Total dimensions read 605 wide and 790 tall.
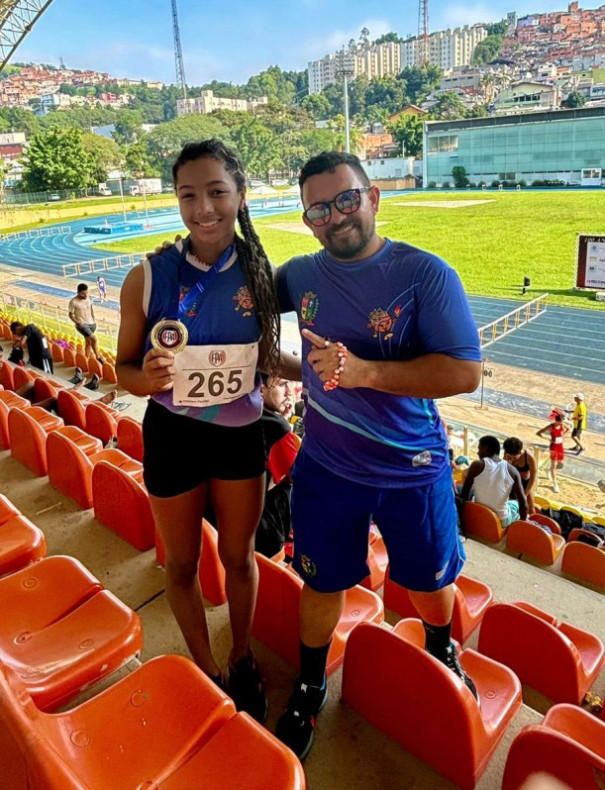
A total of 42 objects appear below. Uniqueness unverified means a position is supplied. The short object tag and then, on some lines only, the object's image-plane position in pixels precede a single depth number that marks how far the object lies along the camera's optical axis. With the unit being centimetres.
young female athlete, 102
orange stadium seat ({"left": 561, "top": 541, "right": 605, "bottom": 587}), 232
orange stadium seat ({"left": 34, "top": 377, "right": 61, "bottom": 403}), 348
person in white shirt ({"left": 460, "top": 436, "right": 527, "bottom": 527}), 282
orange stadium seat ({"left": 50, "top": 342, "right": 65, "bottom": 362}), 638
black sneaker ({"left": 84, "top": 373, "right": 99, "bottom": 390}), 524
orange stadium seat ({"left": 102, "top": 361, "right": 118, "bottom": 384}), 564
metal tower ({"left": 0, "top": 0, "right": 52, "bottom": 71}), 819
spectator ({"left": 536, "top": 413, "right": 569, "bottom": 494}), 559
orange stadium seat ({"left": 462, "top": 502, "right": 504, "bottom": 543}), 272
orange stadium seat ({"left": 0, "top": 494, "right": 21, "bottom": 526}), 152
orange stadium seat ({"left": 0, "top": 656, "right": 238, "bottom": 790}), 80
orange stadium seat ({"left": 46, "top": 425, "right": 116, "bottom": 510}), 200
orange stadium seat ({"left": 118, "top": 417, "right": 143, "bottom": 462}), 262
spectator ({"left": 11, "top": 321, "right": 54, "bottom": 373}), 530
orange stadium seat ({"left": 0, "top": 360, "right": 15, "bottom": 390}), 387
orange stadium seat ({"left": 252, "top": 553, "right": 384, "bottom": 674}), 126
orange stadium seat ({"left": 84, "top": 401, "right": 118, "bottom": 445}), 302
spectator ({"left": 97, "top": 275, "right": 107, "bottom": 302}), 1438
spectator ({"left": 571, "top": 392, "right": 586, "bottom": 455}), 642
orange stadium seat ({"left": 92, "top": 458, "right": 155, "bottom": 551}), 174
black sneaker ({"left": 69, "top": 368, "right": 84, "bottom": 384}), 538
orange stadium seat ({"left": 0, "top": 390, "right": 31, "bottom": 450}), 260
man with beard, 94
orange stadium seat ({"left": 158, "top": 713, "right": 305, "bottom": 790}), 76
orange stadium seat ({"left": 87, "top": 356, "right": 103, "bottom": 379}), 574
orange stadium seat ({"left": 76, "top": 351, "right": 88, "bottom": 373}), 595
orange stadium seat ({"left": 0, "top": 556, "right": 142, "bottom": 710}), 106
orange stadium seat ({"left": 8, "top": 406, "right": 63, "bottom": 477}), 229
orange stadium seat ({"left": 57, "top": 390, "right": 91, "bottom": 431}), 317
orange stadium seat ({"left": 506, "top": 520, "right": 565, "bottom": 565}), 252
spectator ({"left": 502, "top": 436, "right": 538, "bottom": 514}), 322
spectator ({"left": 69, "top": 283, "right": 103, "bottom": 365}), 649
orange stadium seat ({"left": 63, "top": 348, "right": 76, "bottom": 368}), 618
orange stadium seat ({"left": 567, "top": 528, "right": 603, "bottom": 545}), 275
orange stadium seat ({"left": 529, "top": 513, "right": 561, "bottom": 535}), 308
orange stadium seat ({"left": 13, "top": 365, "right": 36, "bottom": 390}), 372
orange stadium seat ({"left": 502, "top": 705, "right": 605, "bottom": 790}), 72
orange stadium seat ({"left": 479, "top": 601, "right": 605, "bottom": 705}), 138
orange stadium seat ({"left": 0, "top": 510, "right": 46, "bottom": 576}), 141
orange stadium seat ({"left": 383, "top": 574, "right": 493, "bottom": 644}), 159
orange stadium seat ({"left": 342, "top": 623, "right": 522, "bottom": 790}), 94
